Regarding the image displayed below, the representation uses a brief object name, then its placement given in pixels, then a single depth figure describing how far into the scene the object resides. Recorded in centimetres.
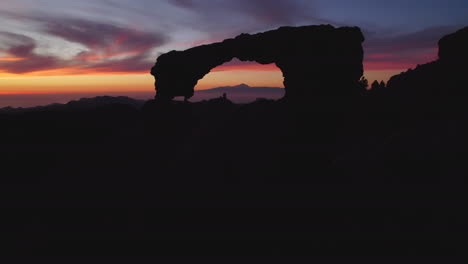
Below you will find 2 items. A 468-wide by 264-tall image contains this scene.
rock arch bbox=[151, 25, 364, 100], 2680
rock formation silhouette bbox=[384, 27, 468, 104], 1843
